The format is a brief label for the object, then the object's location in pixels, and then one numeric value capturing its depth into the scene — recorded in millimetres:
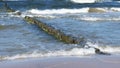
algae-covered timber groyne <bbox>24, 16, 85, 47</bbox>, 12038
